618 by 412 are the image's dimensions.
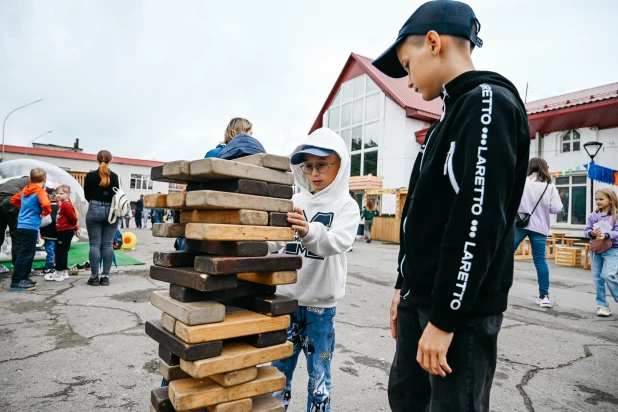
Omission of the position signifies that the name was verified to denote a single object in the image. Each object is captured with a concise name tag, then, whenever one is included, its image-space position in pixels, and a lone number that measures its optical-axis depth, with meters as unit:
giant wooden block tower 1.60
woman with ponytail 5.99
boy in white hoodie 2.15
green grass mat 8.04
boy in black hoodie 1.23
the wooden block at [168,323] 1.71
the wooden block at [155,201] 1.88
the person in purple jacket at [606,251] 5.18
